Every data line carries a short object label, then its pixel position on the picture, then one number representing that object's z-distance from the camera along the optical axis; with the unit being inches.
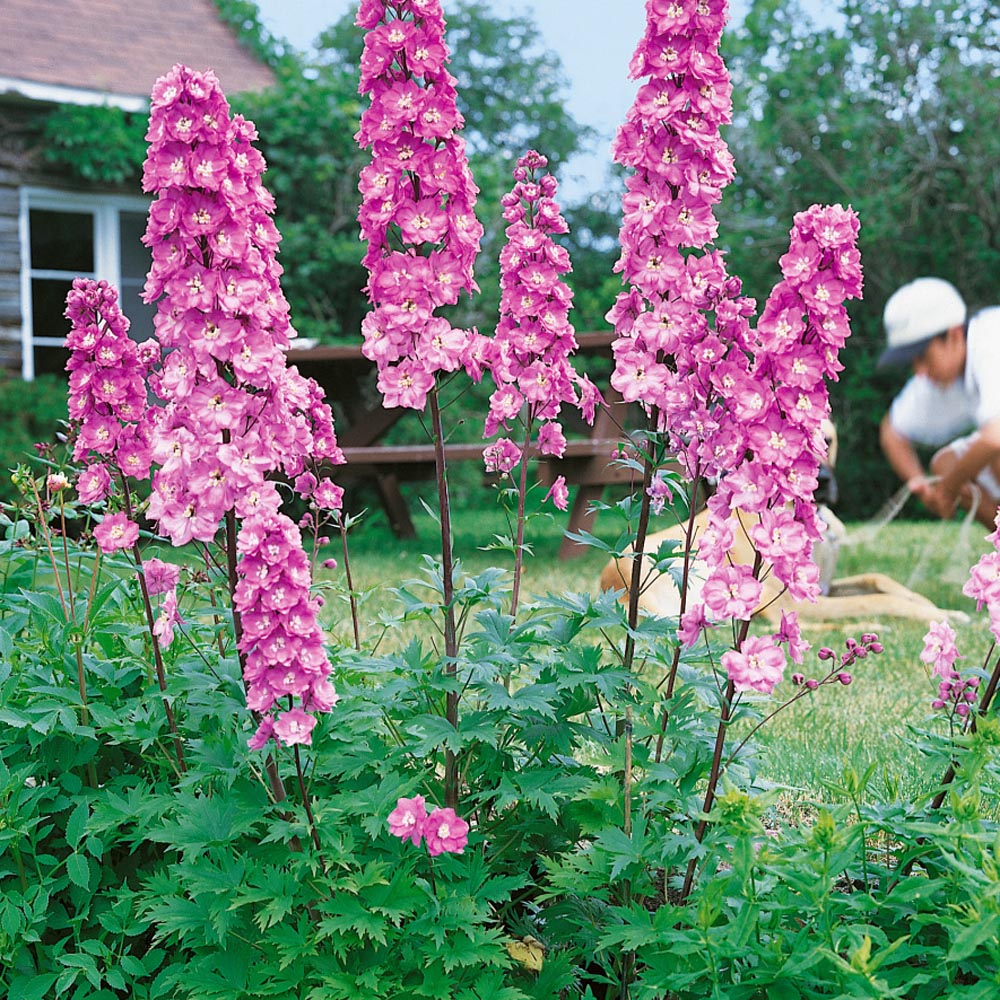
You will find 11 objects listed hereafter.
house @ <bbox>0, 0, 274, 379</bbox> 391.9
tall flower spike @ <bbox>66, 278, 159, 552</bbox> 83.5
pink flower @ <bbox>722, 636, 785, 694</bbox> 68.5
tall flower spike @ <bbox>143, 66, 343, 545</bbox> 69.7
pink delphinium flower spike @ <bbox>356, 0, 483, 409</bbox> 74.2
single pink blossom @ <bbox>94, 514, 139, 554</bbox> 79.2
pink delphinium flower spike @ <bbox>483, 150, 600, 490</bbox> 85.7
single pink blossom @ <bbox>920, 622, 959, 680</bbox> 81.5
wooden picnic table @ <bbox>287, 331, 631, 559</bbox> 298.2
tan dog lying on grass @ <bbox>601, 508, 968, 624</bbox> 224.1
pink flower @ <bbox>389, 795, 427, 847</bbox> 69.1
